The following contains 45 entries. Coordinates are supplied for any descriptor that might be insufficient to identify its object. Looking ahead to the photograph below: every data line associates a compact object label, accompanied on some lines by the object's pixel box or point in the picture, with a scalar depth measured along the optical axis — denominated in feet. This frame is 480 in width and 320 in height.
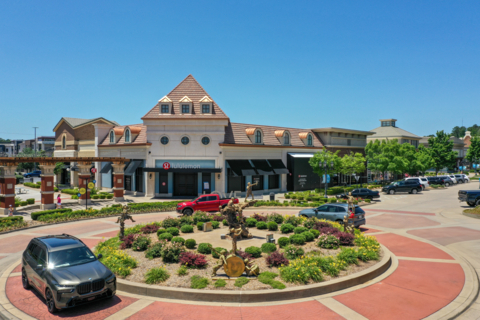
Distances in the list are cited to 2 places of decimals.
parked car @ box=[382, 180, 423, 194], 148.36
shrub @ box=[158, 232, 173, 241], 53.43
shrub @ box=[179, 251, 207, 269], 40.81
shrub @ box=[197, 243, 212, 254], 46.32
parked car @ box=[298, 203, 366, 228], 68.07
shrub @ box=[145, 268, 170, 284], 36.04
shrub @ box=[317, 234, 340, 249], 49.62
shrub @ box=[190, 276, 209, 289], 34.71
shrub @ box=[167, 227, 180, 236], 57.72
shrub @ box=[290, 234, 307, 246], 51.04
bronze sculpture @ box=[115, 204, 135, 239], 53.72
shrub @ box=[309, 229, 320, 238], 55.88
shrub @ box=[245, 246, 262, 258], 44.70
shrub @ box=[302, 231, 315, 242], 53.42
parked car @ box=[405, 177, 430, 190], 161.69
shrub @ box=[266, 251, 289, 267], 41.04
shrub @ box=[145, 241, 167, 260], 44.47
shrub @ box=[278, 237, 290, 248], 50.14
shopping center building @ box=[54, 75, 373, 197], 127.13
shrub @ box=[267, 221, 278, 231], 62.75
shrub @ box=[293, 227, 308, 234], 57.00
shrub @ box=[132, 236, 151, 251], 48.85
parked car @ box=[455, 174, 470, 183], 213.87
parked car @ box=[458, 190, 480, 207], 99.14
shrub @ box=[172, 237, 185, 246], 48.94
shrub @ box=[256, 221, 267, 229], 64.75
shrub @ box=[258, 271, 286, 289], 34.58
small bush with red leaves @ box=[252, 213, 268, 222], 70.69
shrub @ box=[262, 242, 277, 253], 46.90
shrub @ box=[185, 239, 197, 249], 48.98
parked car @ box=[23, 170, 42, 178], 268.99
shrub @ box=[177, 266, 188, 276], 38.34
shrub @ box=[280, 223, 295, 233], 59.57
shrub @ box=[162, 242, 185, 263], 42.75
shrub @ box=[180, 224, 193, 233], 60.57
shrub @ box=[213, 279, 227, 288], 34.94
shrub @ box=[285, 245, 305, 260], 44.04
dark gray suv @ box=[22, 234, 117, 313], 30.09
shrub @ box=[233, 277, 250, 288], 35.11
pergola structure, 94.63
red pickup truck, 86.17
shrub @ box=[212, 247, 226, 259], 43.51
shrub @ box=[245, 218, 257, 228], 66.85
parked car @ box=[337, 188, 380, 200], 122.21
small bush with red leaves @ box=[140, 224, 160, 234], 60.08
